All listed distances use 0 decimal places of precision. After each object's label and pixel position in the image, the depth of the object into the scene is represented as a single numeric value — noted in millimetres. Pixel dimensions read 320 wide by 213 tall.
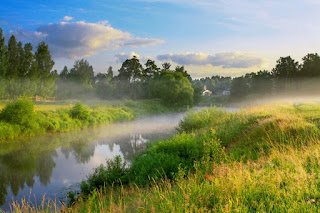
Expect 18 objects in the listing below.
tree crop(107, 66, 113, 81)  81950
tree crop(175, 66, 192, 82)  82188
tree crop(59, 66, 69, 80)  77250
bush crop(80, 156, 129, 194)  9445
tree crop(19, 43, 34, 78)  41719
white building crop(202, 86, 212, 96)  110875
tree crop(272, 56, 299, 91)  60406
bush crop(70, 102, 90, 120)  27891
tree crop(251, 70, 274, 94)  65625
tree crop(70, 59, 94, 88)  69269
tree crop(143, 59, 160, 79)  73394
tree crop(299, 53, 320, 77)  55475
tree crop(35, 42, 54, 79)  46125
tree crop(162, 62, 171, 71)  78056
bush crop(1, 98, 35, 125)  20391
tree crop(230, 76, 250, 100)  72688
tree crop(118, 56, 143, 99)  64625
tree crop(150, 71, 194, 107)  57094
